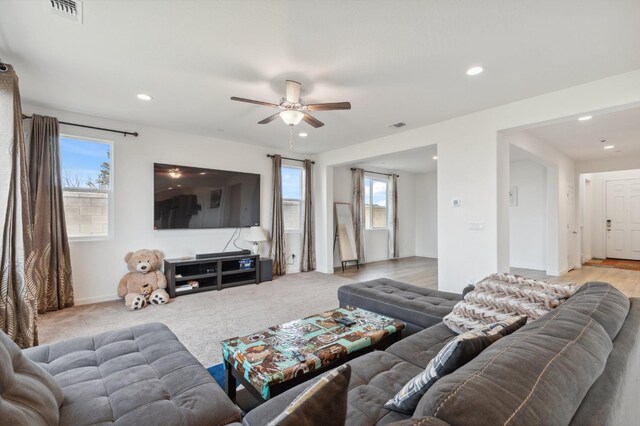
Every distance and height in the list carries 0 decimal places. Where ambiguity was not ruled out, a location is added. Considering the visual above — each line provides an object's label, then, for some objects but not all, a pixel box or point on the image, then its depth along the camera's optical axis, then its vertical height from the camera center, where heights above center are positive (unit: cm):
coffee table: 151 -81
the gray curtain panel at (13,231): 249 -11
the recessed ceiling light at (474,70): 272 +143
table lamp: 529 -36
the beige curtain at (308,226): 621 -19
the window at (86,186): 393 +45
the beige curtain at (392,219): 813 -5
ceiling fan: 288 +117
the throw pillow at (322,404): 64 -44
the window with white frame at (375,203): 777 +42
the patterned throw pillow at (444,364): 93 -49
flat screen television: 457 +35
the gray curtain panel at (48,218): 354 +0
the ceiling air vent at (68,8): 192 +145
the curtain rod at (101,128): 361 +129
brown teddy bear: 397 -91
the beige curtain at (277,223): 574 -11
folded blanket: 168 -52
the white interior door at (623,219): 770 -6
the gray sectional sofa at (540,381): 66 -44
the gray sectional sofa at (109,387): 97 -76
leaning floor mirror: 668 -42
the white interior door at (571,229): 623 -26
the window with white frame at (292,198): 613 +44
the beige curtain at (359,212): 720 +14
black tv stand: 437 -91
